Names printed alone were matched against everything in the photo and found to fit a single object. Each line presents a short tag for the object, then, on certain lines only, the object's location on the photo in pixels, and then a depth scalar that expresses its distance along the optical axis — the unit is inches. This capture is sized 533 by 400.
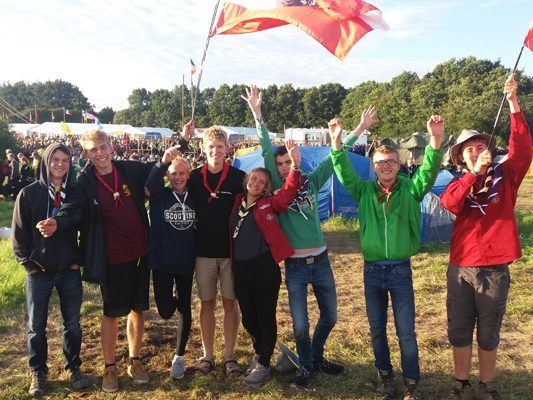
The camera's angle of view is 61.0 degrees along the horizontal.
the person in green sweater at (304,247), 133.9
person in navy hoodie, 138.0
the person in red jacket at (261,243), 131.3
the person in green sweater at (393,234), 123.3
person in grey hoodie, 131.6
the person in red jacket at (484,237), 117.5
